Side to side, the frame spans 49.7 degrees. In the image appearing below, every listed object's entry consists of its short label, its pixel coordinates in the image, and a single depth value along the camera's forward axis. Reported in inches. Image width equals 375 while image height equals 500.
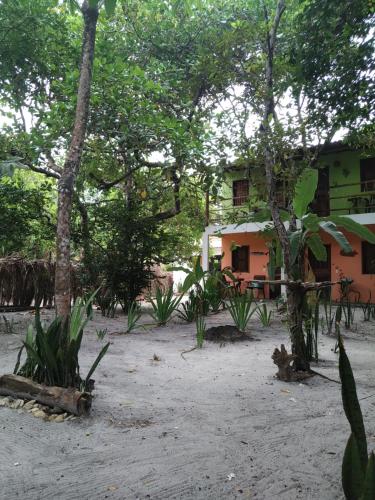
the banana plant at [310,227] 168.6
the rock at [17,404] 130.2
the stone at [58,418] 120.3
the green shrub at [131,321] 282.7
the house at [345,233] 525.7
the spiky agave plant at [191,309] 349.4
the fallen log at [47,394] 122.6
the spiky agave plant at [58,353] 132.2
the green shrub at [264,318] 305.3
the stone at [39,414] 123.0
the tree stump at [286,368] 163.0
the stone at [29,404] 128.9
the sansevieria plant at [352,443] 60.1
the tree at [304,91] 177.8
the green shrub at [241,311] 275.6
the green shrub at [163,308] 320.8
